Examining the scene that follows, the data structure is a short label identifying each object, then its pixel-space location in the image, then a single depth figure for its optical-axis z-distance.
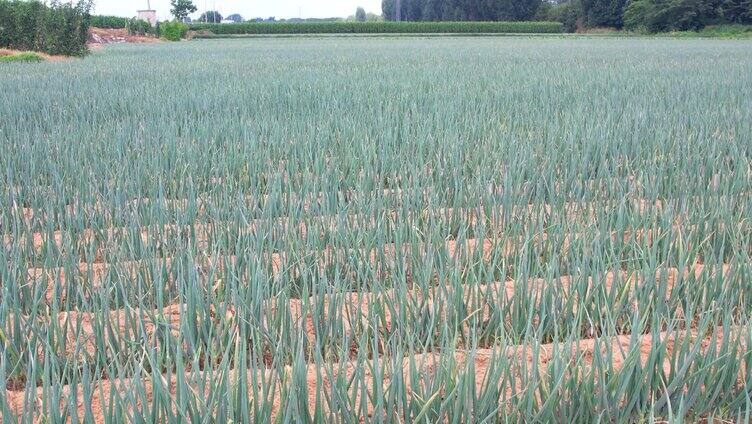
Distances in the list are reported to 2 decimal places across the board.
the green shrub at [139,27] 31.11
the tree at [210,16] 75.64
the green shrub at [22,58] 11.89
